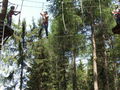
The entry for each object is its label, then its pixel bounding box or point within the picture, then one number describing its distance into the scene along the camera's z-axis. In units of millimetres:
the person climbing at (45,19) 16967
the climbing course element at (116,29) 12185
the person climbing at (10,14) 12522
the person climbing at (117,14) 12194
